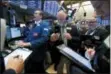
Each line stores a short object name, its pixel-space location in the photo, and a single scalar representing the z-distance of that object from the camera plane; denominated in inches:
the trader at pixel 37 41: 45.7
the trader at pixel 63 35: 43.4
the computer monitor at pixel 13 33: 58.8
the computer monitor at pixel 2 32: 12.6
